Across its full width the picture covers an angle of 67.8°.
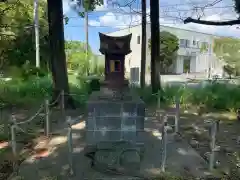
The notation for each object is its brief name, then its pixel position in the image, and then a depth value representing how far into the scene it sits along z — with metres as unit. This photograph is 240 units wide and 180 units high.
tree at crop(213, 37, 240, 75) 19.42
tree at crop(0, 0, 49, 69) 12.34
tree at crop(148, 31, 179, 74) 21.61
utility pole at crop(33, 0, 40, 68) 12.38
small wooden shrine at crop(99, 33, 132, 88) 3.92
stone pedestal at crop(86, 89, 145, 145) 3.80
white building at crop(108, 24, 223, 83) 21.24
